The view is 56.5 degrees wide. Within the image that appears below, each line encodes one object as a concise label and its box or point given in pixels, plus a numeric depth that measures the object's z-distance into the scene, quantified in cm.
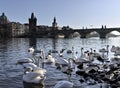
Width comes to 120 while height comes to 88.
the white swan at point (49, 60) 937
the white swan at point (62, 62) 873
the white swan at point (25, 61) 900
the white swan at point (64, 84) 522
